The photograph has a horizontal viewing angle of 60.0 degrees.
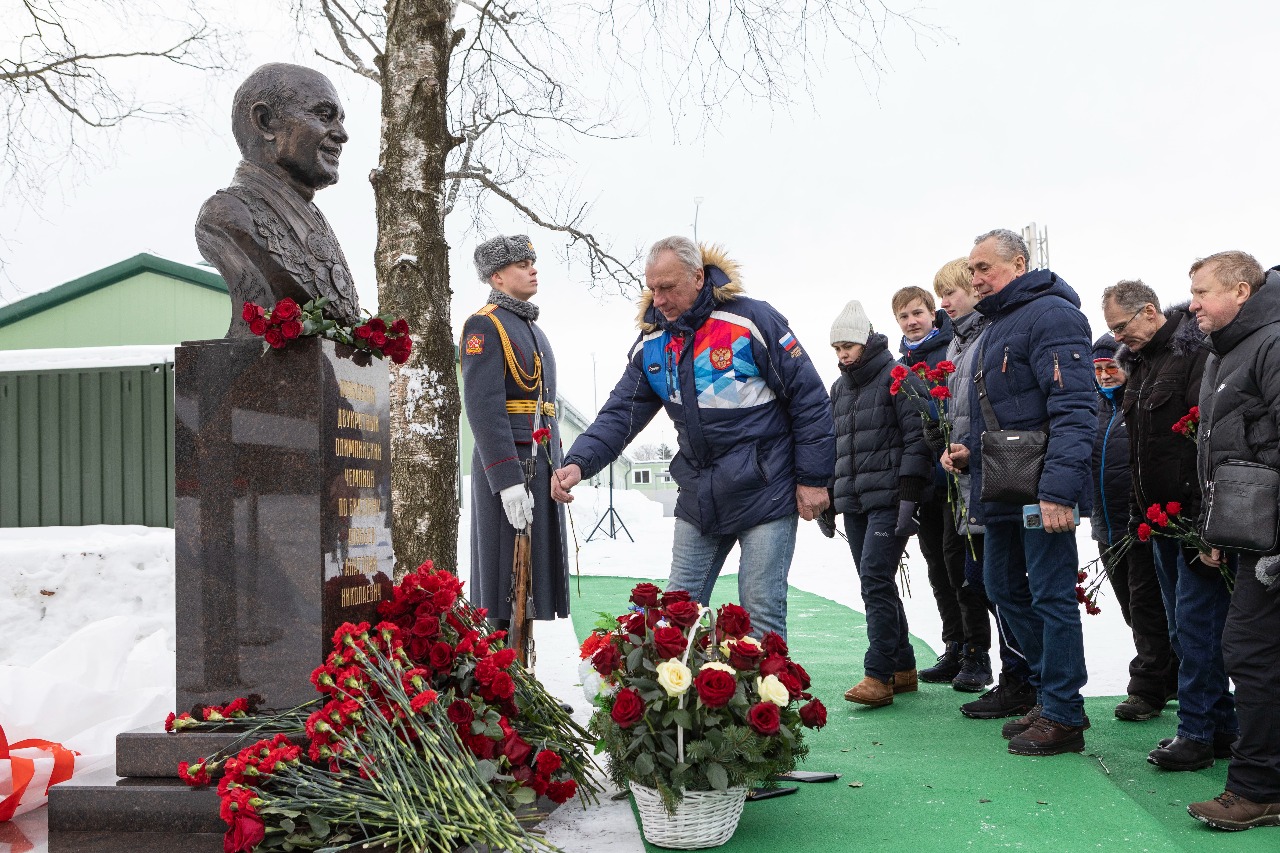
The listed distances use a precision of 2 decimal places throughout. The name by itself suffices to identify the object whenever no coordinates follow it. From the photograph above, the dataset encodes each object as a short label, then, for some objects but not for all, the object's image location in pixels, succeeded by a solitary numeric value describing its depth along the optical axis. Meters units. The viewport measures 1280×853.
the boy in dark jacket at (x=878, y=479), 5.81
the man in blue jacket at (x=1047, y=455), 4.50
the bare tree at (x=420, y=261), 7.14
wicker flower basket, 3.45
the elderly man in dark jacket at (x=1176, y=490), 4.39
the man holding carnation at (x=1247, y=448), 3.63
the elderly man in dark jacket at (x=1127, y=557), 5.39
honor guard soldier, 5.29
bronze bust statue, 4.09
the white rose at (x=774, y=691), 3.51
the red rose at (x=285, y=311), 3.76
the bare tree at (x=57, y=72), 10.32
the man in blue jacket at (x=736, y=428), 4.39
